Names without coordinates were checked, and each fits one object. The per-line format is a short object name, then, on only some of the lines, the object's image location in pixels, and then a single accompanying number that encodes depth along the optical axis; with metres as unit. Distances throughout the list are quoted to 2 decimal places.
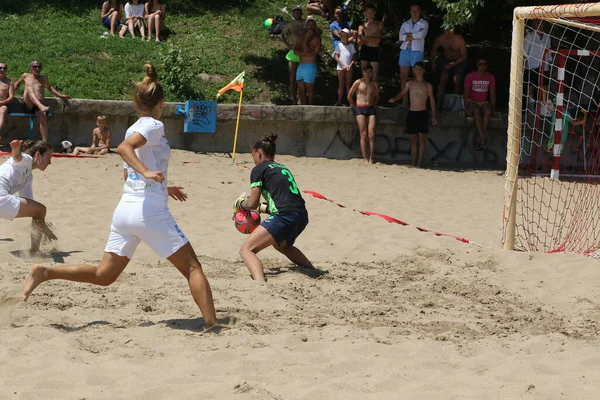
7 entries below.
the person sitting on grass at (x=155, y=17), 17.83
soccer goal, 8.94
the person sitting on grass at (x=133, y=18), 17.92
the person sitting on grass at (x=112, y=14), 18.05
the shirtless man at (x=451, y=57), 15.84
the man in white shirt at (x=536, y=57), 14.84
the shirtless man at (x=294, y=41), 15.91
